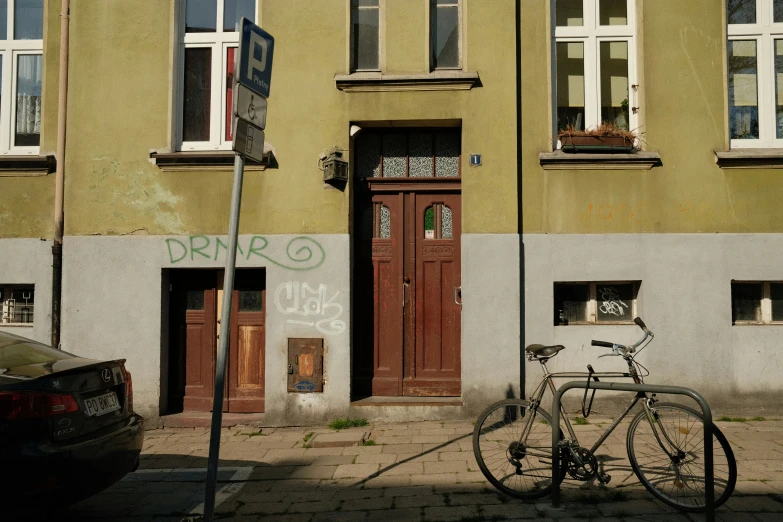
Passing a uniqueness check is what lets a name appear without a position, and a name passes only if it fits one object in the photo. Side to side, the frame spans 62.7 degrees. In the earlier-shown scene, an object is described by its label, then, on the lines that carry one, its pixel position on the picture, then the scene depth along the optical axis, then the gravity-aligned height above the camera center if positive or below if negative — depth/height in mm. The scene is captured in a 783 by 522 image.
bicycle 4648 -1275
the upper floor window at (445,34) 7984 +3076
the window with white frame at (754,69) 7980 +2670
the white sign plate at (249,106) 4234 +1180
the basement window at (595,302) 7785 -249
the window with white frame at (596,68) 8031 +2675
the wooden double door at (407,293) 7984 -157
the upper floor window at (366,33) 8016 +3087
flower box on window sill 7723 +1662
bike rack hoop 4273 -977
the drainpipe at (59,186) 7805 +1118
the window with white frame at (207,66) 8219 +2736
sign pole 4105 -426
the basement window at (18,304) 8078 -335
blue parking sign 4250 +1515
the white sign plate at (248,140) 4227 +942
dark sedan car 3877 -987
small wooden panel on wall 7629 -1017
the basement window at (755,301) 7750 -221
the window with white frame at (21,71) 8297 +2679
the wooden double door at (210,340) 7992 -762
